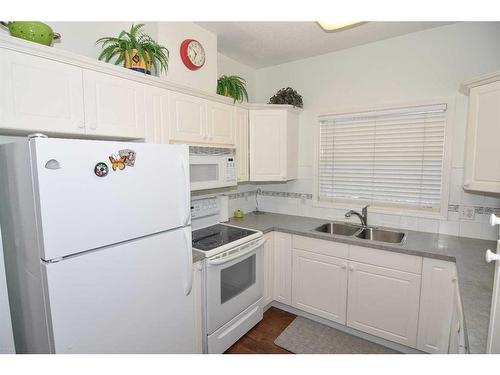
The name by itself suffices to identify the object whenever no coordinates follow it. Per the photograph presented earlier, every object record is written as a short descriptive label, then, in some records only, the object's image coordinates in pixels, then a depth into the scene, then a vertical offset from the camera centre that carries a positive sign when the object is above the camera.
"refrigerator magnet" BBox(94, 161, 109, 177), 1.19 -0.03
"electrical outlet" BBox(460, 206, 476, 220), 2.17 -0.44
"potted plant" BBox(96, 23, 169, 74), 1.71 +0.73
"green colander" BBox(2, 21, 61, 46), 1.30 +0.65
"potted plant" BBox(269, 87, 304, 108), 2.80 +0.68
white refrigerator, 1.08 -0.39
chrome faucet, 2.50 -0.53
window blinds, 2.34 +0.04
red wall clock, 2.10 +0.87
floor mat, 2.11 -1.51
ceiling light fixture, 1.72 +0.89
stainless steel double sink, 2.42 -0.68
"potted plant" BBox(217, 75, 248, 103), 2.49 +0.70
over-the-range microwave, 2.10 -0.05
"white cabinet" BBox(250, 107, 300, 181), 2.73 +0.18
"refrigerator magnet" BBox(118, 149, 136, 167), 1.29 +0.03
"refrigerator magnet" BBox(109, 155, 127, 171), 1.25 +0.00
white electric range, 1.89 -0.90
